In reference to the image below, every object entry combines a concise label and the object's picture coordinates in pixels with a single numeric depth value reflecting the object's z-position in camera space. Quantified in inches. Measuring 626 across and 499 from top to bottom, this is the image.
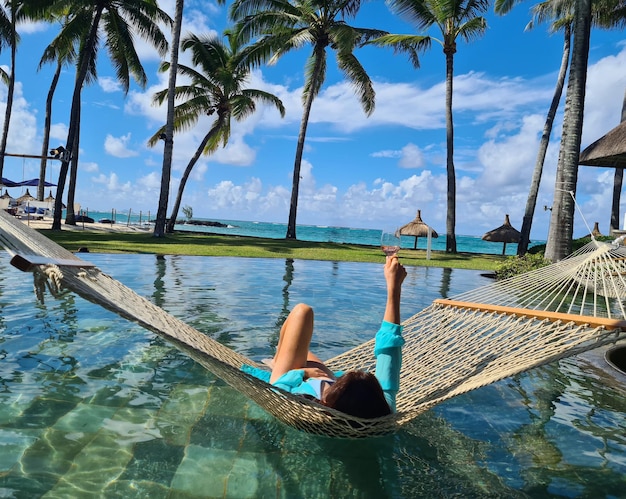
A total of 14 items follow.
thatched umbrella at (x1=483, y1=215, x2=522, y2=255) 668.7
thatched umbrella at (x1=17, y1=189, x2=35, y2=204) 945.3
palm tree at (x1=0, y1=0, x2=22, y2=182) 619.1
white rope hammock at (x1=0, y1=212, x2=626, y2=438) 72.1
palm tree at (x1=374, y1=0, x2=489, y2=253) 556.7
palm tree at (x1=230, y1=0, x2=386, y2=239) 581.9
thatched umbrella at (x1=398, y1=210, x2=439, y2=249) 658.2
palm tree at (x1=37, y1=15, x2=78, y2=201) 585.4
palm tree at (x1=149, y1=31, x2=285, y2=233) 640.4
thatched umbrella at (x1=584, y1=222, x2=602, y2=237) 675.7
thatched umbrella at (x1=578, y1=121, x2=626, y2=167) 313.1
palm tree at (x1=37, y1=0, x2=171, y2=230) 515.2
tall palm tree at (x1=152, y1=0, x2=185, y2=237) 485.7
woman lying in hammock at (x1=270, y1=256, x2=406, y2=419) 73.3
